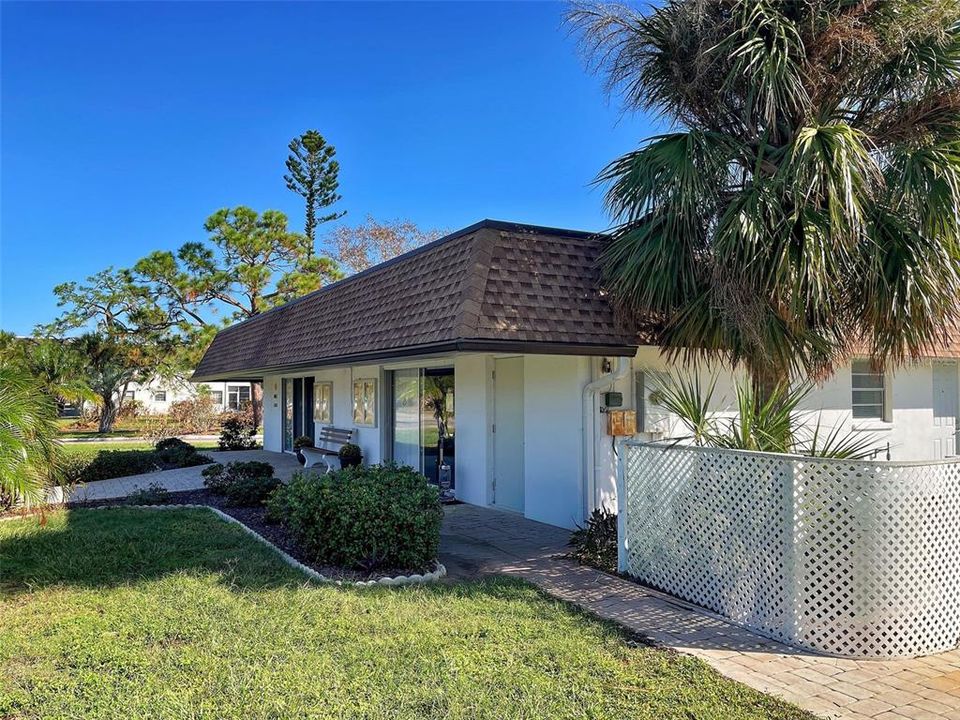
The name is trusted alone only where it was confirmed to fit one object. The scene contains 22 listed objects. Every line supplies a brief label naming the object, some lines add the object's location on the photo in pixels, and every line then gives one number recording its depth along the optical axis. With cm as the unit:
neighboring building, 3500
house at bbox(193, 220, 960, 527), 788
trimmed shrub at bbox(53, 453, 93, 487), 797
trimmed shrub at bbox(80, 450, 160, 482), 1505
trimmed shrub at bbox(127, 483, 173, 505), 1126
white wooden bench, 1450
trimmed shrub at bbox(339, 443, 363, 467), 1378
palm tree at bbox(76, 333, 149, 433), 3131
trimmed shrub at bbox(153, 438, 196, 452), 1844
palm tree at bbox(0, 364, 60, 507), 614
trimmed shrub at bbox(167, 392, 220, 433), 3212
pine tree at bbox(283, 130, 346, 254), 3241
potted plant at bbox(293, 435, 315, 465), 1738
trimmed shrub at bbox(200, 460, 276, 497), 1203
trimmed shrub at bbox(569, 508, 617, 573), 718
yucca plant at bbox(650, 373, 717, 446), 652
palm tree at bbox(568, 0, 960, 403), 644
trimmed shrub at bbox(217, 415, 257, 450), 2278
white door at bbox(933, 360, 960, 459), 1302
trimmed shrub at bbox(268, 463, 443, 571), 670
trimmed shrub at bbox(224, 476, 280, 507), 1086
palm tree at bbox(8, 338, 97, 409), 1152
